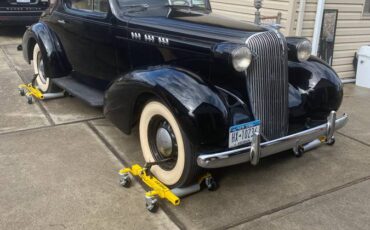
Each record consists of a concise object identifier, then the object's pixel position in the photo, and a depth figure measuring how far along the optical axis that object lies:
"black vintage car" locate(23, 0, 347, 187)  2.83
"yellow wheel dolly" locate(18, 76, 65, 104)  5.17
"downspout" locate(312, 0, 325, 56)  5.98
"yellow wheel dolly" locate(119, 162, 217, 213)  2.90
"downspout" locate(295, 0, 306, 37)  5.90
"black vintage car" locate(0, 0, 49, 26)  9.03
